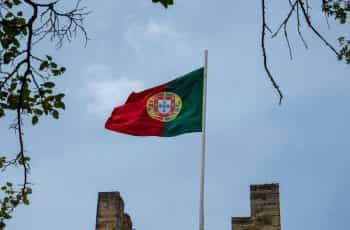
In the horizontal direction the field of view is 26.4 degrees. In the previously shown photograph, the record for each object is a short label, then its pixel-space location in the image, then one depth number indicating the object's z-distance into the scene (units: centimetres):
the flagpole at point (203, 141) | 1391
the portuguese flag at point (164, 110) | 1597
